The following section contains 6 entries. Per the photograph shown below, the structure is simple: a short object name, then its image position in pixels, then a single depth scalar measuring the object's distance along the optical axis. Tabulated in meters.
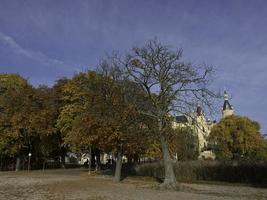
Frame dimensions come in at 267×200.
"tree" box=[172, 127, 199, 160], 36.46
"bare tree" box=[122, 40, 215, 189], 15.51
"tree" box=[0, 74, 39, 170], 29.32
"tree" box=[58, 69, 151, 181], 17.59
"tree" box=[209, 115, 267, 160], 44.36
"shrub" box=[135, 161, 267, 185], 20.93
